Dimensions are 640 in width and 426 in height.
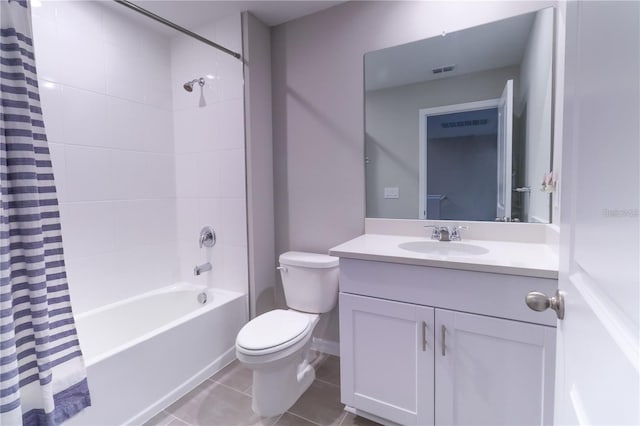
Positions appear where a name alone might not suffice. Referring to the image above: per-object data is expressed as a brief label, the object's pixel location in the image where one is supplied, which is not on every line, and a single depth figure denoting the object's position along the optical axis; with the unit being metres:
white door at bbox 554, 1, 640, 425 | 0.38
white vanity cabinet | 1.10
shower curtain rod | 1.50
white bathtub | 1.42
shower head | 2.26
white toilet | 1.49
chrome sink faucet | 1.65
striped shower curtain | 0.88
